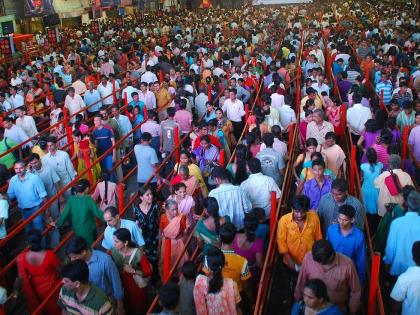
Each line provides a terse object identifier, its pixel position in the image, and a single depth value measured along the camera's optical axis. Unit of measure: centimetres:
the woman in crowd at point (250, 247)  507
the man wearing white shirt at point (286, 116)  950
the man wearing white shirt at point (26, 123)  970
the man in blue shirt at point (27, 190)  675
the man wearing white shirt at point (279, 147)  731
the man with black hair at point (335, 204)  530
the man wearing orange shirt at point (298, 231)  499
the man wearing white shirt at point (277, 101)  997
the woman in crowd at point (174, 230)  541
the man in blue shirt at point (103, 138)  890
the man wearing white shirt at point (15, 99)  1184
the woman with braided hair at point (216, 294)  407
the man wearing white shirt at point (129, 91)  1255
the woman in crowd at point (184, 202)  589
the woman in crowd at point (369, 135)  772
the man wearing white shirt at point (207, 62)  1565
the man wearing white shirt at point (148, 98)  1121
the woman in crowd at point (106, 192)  662
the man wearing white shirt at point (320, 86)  1093
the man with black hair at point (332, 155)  682
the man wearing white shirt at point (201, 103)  1161
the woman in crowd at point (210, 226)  526
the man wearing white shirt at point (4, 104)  1130
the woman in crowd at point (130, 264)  484
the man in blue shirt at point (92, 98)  1257
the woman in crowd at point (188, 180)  648
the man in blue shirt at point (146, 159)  780
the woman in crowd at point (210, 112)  958
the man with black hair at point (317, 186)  586
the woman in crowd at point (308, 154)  674
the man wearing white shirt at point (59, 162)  745
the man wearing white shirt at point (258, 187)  611
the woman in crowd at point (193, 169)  680
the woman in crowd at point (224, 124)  888
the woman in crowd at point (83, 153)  820
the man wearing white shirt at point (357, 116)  898
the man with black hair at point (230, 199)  585
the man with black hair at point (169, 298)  388
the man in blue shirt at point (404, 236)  498
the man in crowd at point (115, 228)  520
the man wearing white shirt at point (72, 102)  1152
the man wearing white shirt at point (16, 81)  1409
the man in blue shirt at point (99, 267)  463
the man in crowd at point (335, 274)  420
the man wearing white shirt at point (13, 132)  924
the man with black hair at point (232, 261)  458
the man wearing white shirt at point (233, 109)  1027
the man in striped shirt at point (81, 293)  403
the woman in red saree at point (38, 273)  498
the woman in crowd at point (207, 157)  749
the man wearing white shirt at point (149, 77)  1381
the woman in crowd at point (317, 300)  373
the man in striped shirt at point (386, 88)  1087
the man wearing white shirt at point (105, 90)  1309
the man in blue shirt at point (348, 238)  475
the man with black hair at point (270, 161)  682
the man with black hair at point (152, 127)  916
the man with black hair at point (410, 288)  421
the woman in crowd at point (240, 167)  684
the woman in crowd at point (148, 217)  580
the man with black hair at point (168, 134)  906
